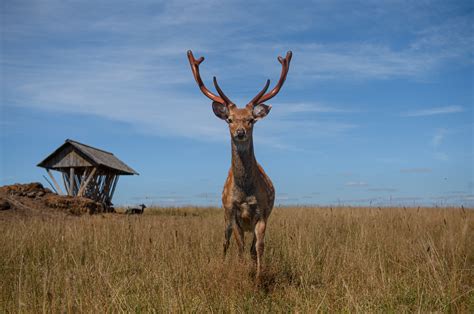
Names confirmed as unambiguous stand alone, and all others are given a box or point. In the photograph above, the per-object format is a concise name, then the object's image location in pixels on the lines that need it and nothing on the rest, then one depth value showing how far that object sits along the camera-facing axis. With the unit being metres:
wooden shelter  21.61
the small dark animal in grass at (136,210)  19.74
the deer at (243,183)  5.66
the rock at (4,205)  13.05
